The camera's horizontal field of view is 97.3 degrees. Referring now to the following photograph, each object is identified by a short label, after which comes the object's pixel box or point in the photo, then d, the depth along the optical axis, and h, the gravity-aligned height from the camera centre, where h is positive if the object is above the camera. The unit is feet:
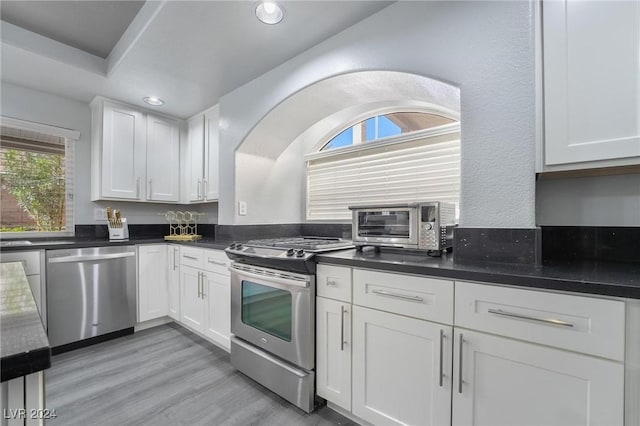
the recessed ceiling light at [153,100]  9.30 +3.72
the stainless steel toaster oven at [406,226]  4.89 -0.25
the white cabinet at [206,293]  7.41 -2.34
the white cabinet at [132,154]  9.34 +2.01
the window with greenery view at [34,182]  8.44 +0.89
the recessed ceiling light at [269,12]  5.40 +3.96
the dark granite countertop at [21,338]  1.57 -0.82
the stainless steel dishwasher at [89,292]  7.47 -2.33
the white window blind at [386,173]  6.81 +1.11
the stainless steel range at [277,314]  5.37 -2.18
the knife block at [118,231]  9.29 -0.67
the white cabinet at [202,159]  9.84 +1.91
